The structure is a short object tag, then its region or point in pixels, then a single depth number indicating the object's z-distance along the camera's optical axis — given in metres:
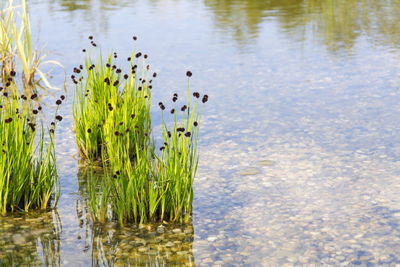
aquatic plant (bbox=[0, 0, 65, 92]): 15.15
